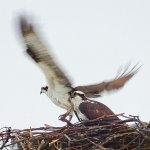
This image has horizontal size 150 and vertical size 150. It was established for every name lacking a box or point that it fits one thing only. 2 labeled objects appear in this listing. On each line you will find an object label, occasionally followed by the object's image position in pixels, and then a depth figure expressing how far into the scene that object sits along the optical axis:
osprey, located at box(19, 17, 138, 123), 22.44
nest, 19.92
